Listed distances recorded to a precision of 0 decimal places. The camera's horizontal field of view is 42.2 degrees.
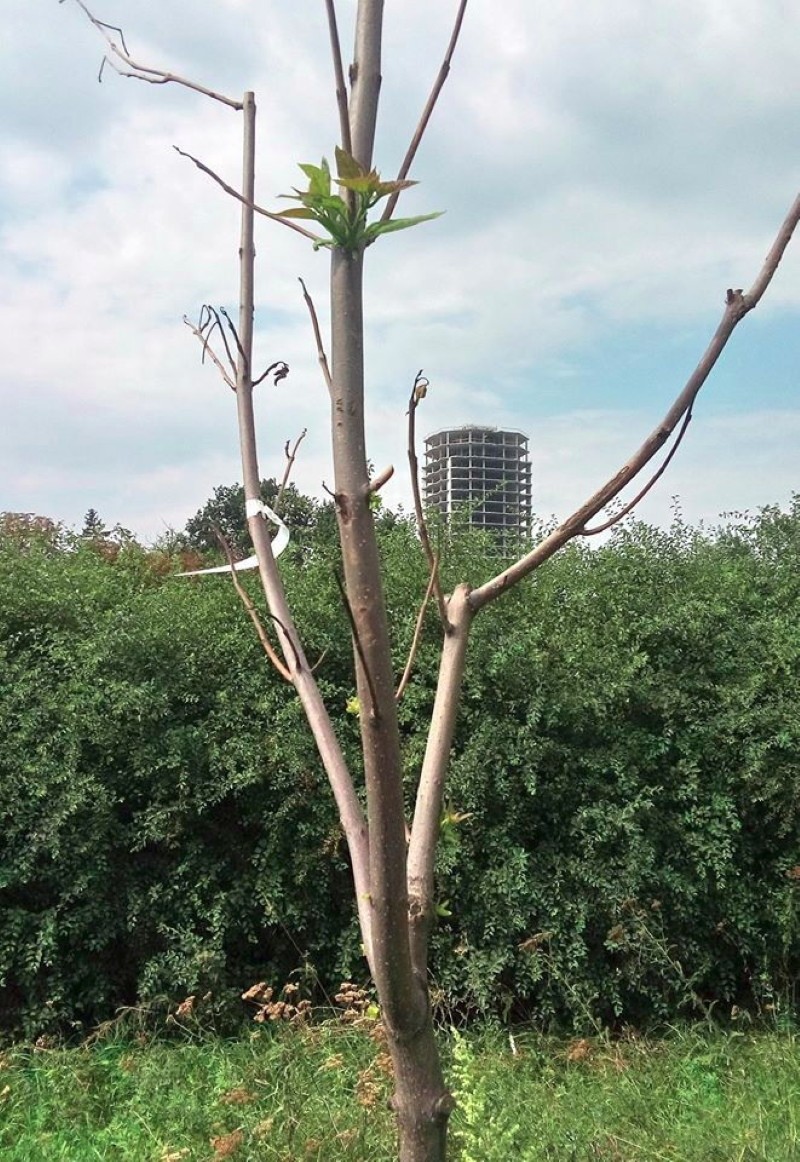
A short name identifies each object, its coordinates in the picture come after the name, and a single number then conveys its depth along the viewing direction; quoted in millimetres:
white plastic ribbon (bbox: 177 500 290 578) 1434
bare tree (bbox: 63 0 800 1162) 1019
